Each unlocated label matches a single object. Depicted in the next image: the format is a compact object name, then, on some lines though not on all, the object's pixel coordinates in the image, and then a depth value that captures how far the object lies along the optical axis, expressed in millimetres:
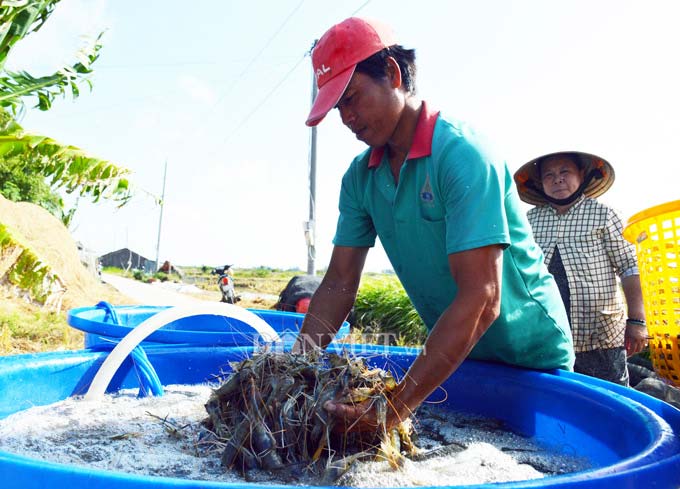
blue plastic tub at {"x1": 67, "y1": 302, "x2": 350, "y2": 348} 2832
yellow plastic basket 1924
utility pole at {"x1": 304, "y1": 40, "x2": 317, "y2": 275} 13320
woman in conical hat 3420
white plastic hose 2057
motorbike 14219
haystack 6543
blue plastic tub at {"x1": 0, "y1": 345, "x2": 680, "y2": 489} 1018
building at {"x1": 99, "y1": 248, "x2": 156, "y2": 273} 60200
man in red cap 1502
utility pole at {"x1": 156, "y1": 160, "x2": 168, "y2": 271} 39250
